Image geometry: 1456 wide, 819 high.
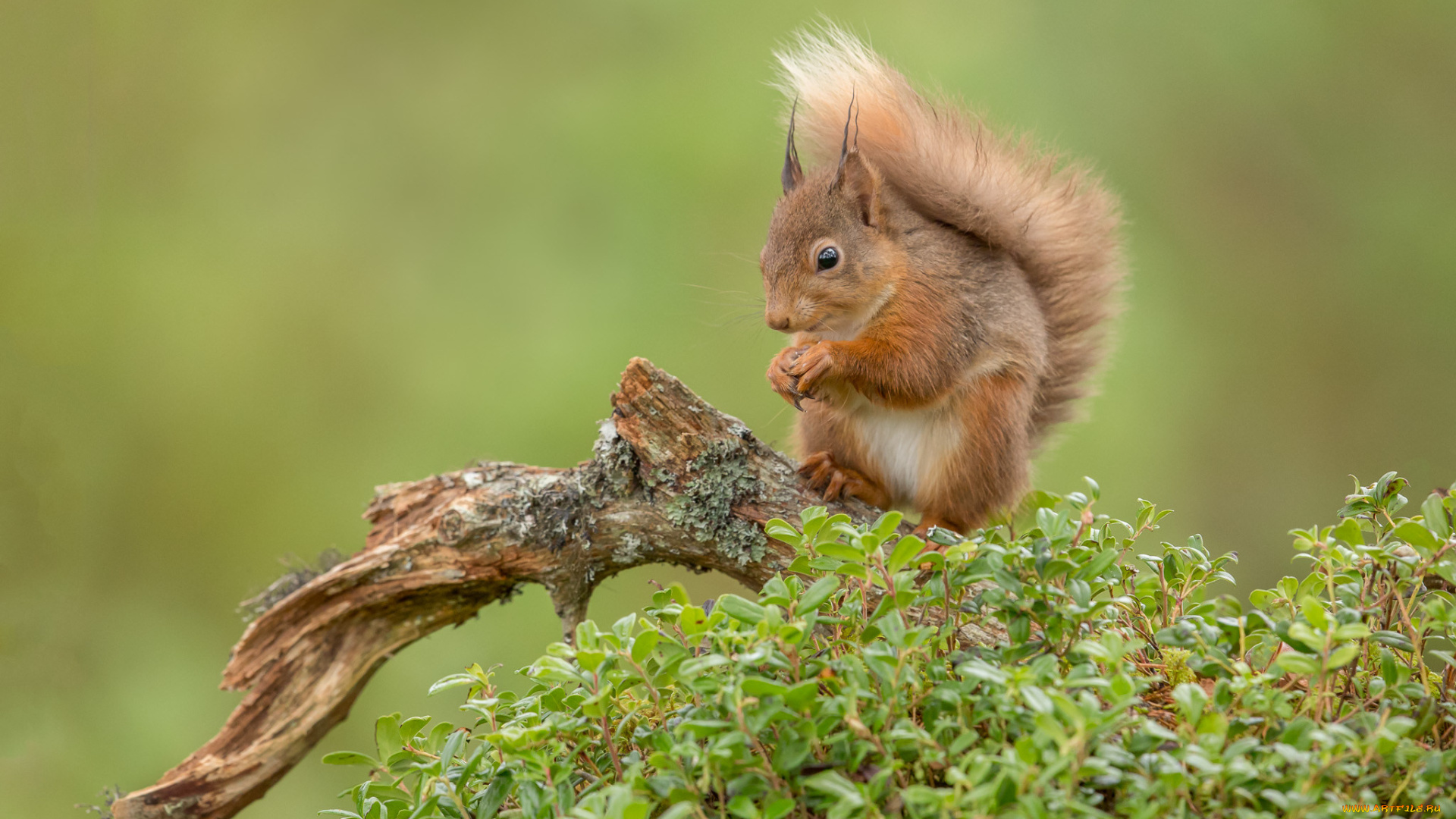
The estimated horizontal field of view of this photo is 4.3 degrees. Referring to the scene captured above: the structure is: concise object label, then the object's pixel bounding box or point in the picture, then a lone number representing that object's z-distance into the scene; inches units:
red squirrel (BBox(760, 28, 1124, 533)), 311.2
